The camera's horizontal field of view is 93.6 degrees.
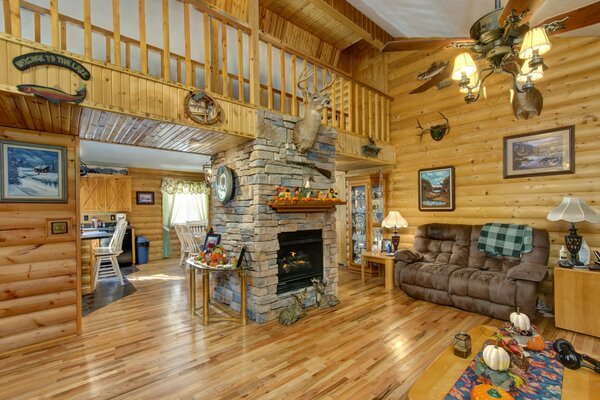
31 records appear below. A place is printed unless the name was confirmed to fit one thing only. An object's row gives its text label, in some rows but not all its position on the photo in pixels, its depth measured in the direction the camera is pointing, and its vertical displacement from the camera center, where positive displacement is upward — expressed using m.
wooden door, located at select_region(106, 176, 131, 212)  6.95 +0.16
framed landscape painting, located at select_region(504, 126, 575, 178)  3.50 +0.54
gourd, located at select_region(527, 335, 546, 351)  1.85 -0.99
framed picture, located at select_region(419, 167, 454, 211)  4.57 +0.11
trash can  6.88 -1.22
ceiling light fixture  1.71 +0.98
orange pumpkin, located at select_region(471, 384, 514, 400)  1.30 -0.94
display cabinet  5.42 -0.37
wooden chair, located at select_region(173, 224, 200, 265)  5.97 -0.88
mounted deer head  3.31 +0.96
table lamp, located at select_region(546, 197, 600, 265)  3.01 -0.24
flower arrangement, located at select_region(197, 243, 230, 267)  3.16 -0.67
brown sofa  3.15 -0.99
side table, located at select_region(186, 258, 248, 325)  3.12 -1.09
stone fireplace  3.23 -0.31
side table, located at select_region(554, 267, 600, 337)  2.84 -1.11
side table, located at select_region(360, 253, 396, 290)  4.42 -1.07
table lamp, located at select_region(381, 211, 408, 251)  4.73 -0.45
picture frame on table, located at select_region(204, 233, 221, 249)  3.63 -0.53
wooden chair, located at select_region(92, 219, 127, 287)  4.62 -0.88
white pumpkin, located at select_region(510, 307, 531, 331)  1.94 -0.89
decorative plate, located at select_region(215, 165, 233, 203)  3.47 +0.19
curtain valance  7.68 +0.35
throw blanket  3.52 -0.59
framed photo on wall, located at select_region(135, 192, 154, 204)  7.32 +0.07
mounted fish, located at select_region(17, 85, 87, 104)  1.93 +0.77
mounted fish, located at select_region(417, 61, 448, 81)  2.43 +1.10
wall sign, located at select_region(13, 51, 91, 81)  1.95 +1.01
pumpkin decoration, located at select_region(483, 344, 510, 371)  1.52 -0.90
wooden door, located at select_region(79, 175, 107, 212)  6.75 +0.16
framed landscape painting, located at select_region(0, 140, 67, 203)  2.59 +0.28
